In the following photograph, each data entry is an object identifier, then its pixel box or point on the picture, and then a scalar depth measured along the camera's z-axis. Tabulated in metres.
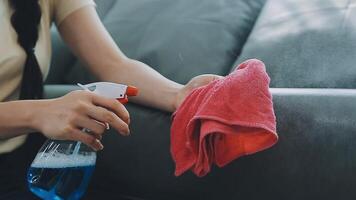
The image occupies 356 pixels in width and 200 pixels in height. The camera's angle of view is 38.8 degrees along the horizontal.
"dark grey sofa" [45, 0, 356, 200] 0.82
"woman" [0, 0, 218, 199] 0.78
